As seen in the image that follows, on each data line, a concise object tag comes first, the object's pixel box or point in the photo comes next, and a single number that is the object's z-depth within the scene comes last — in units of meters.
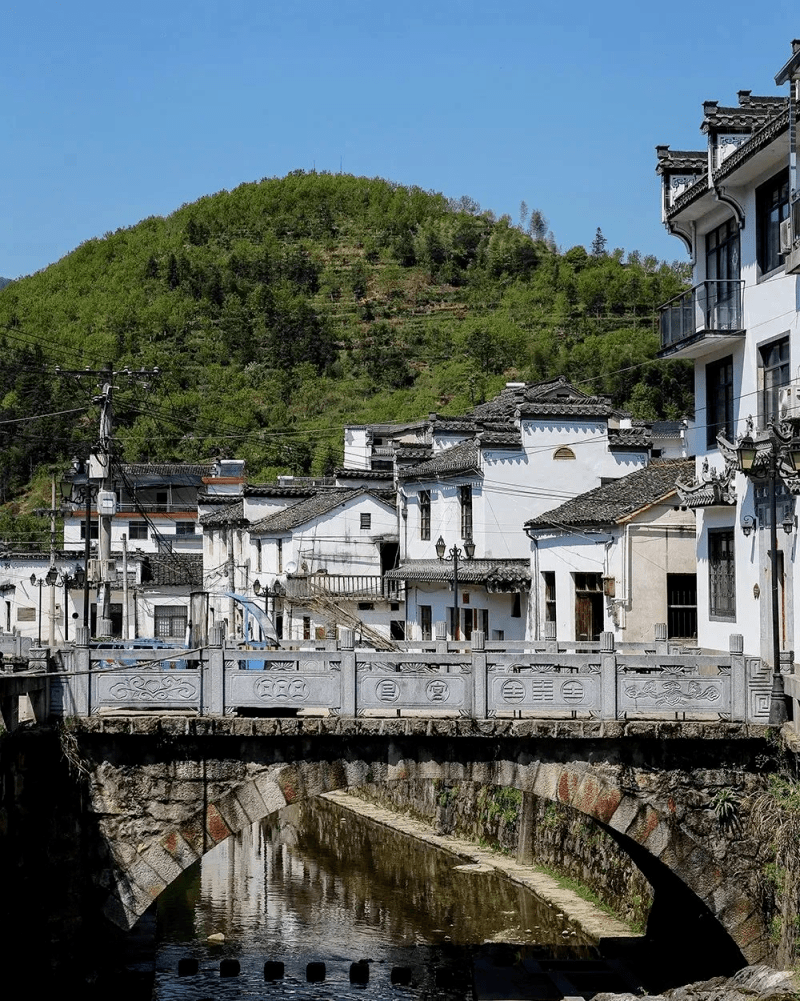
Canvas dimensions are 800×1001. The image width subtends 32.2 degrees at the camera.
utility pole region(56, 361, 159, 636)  37.97
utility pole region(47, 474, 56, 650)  64.41
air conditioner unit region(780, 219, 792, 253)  23.23
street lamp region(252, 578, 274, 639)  56.04
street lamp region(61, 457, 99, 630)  37.17
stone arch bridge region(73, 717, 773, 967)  20.80
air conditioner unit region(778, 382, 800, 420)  23.44
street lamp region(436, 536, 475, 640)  40.19
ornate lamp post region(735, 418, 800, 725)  21.08
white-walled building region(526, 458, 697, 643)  34.75
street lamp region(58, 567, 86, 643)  55.56
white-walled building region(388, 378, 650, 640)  44.00
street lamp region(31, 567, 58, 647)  66.44
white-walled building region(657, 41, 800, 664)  24.50
